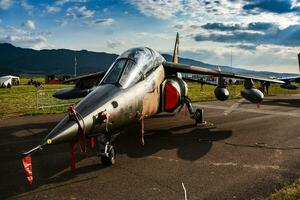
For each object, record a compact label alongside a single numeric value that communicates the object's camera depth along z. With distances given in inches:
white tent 2649.6
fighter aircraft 264.1
